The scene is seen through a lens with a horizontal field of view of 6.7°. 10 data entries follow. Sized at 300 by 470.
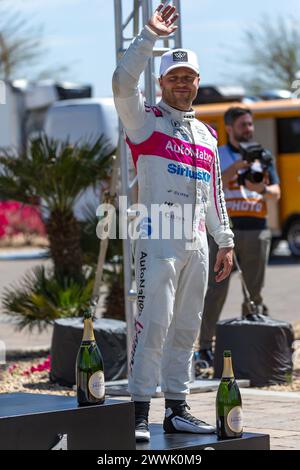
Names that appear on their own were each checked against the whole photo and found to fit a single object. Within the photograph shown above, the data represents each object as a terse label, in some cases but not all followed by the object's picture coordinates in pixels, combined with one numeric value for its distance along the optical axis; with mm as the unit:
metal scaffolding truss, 17956
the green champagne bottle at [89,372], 12247
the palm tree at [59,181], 22942
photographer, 20510
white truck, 46554
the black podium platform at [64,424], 11228
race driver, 13159
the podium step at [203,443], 12269
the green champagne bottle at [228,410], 12391
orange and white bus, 45672
